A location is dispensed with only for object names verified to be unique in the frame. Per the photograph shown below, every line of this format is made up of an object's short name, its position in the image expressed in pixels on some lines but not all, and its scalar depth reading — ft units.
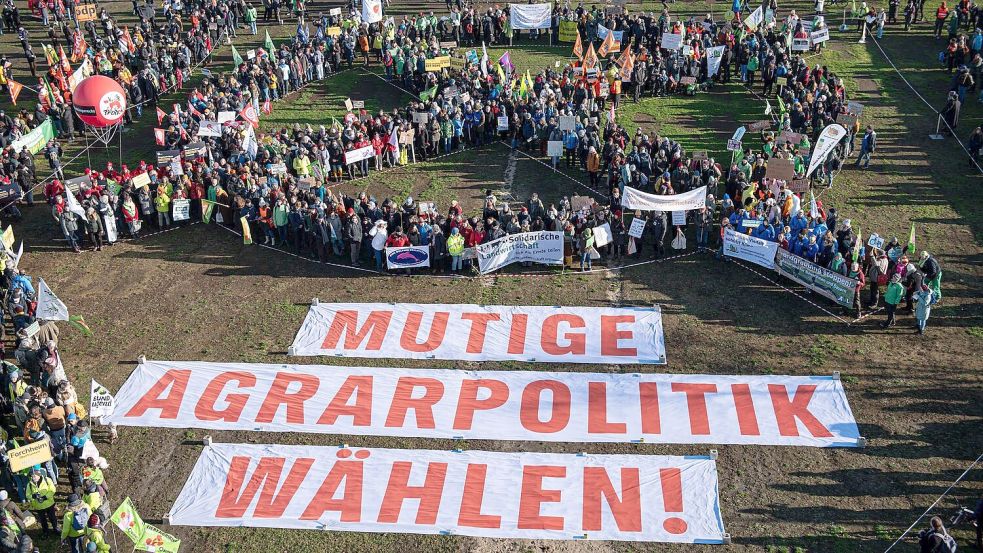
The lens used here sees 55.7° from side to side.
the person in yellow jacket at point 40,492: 61.16
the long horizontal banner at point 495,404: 69.77
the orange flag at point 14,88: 122.90
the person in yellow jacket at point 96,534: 56.95
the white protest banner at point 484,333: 78.84
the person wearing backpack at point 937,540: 54.70
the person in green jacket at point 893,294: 78.74
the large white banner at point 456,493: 61.98
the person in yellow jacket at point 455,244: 88.74
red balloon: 99.40
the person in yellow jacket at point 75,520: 57.77
